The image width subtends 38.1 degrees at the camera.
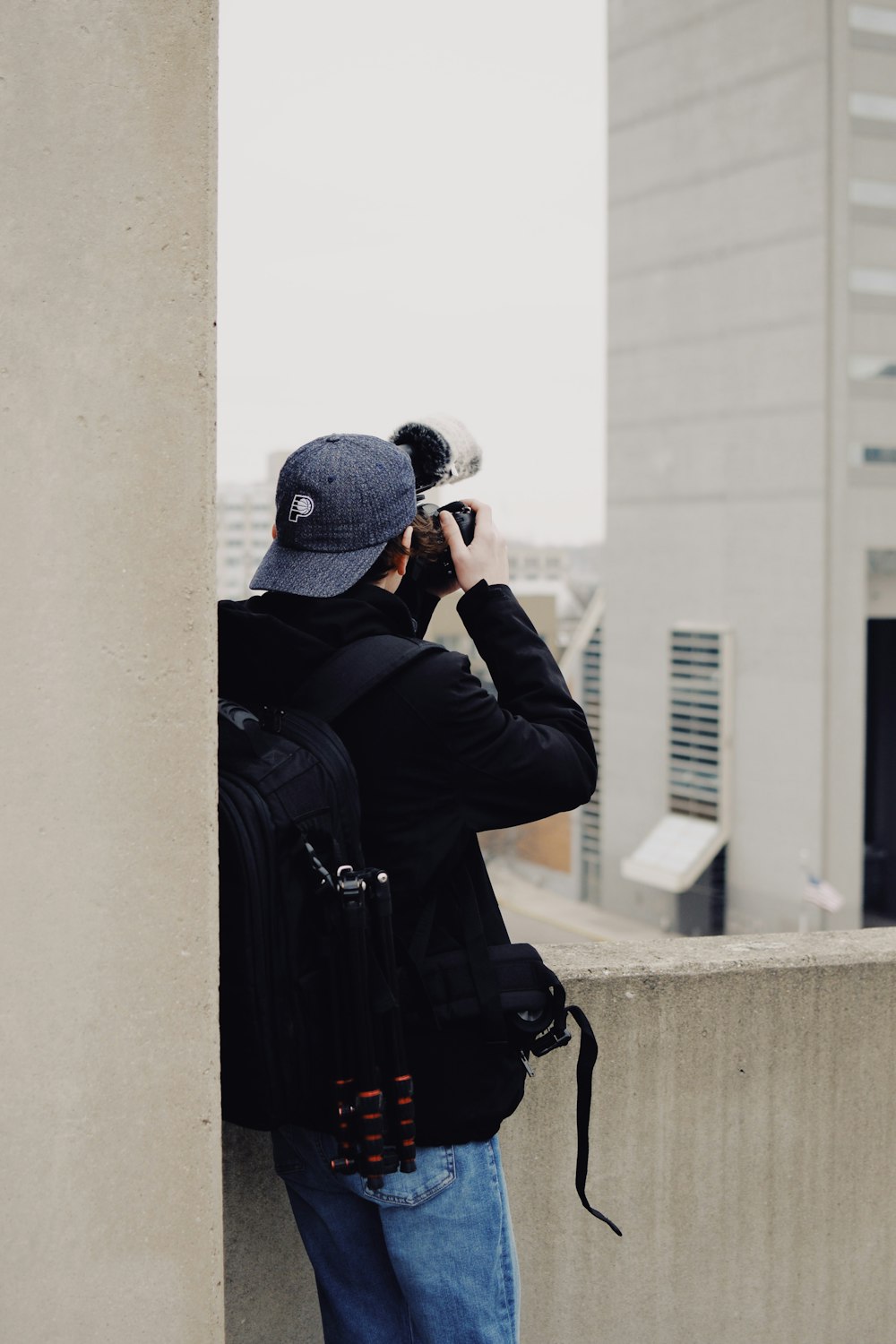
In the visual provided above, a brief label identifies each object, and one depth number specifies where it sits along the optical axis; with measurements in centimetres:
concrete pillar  165
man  180
